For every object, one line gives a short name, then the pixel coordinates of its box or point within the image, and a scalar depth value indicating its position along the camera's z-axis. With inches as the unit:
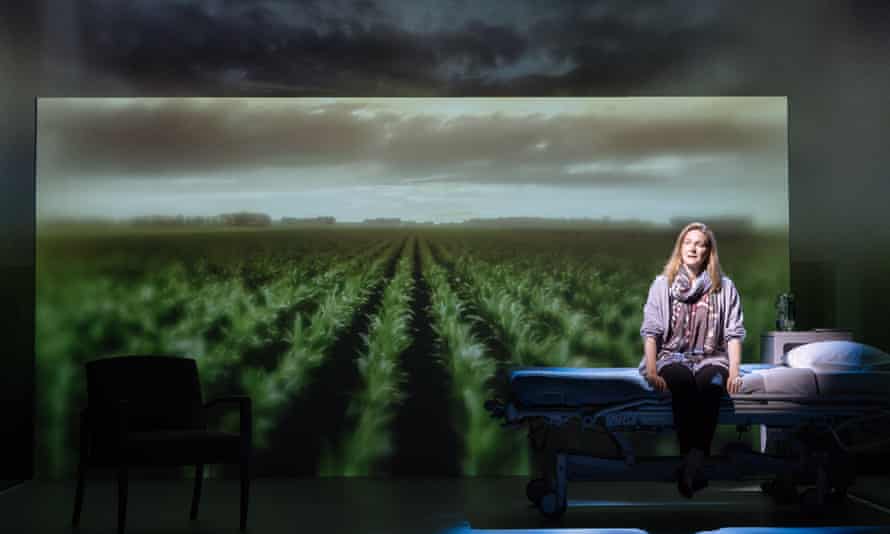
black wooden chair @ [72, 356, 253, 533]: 196.4
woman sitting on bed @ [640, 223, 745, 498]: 209.8
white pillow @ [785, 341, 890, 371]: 214.5
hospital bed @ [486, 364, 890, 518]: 207.0
